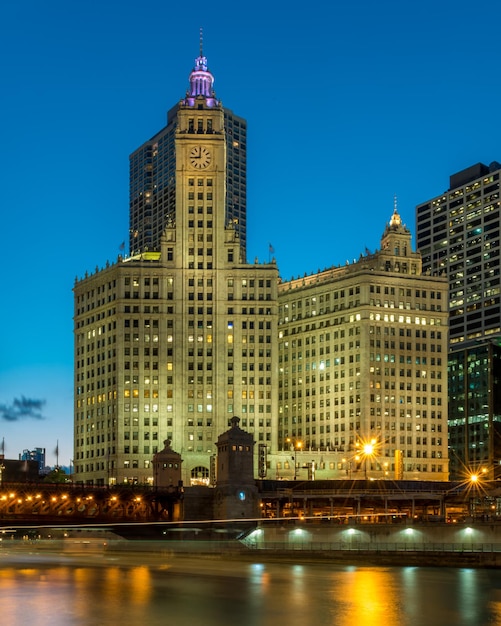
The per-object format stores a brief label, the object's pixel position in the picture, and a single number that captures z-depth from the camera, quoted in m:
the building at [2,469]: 186.34
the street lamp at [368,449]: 182.62
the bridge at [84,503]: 147.00
